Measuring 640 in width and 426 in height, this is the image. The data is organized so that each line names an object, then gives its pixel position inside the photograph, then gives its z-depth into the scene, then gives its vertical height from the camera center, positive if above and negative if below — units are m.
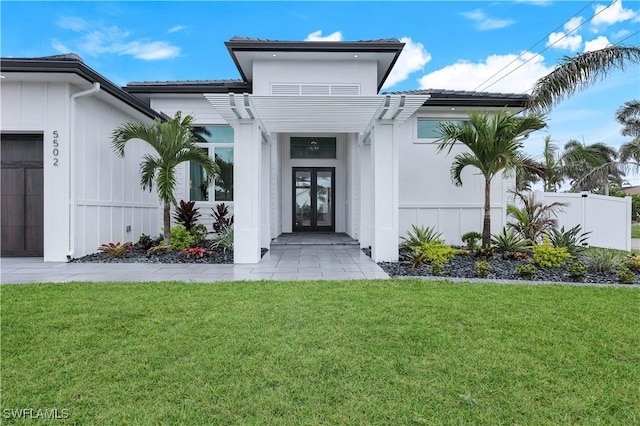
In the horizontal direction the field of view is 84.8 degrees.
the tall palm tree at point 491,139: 6.82 +1.41
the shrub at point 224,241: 8.17 -0.80
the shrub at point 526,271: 5.73 -1.02
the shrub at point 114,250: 7.44 -0.91
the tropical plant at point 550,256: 6.39 -0.88
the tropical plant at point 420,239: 7.59 -0.69
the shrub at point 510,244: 7.51 -0.76
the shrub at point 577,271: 5.70 -1.01
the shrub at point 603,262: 6.21 -0.94
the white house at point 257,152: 7.09 +1.43
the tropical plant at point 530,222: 8.47 -0.32
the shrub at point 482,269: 5.78 -1.00
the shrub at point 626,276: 5.49 -1.06
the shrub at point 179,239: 8.24 -0.75
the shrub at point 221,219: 9.88 -0.33
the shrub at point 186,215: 9.40 -0.20
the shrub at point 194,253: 7.43 -0.96
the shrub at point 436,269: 5.86 -1.02
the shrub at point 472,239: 7.91 -0.70
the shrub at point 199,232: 9.30 -0.66
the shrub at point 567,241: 7.32 -0.68
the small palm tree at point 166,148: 7.69 +1.33
